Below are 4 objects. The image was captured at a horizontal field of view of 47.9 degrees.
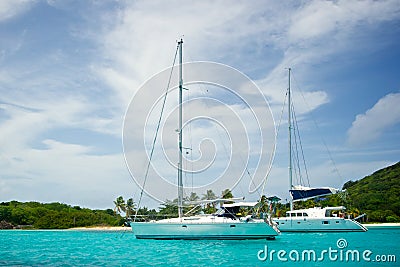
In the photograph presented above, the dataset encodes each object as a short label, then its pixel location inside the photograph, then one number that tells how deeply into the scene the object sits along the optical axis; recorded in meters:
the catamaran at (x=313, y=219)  45.28
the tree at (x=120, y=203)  85.69
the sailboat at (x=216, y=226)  30.69
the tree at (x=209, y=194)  41.71
